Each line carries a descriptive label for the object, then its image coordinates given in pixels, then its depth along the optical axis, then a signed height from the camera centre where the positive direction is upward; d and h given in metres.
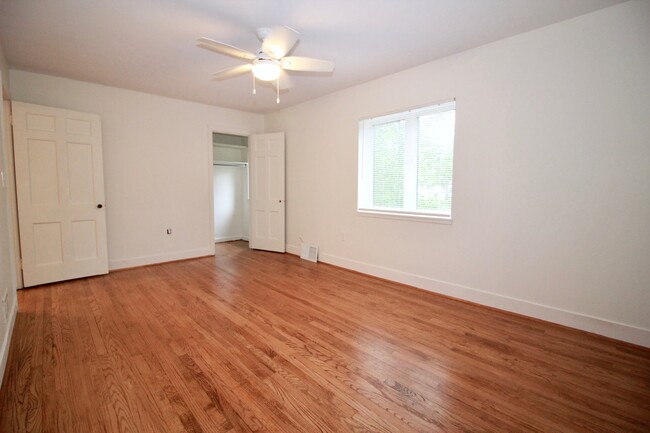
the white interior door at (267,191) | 5.38 +0.05
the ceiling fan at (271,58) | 2.19 +1.13
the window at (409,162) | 3.38 +0.41
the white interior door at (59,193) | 3.49 -0.01
